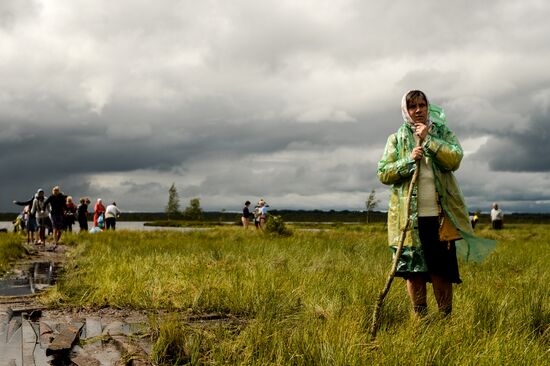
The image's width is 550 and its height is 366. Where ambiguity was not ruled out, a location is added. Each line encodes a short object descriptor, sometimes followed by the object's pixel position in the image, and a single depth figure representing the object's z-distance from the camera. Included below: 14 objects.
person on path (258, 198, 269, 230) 27.30
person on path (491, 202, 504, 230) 29.69
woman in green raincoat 4.08
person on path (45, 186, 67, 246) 16.61
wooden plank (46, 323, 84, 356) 4.23
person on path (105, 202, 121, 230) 25.59
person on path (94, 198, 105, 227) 26.42
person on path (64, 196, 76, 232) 24.09
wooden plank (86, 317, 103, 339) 4.84
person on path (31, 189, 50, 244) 17.11
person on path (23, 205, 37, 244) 19.41
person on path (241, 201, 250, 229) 29.75
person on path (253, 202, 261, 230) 30.32
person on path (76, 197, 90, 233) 23.59
